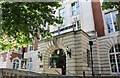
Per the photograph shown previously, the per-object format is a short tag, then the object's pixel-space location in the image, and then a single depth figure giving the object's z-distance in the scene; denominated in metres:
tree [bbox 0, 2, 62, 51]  4.34
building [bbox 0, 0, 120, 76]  8.30
